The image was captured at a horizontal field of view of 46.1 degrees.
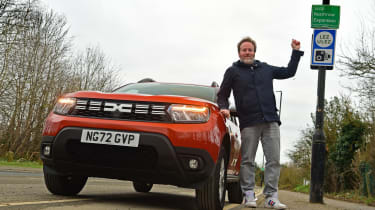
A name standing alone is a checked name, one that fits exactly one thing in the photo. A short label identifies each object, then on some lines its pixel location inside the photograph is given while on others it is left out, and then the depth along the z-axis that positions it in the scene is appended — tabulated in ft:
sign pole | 25.85
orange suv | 13.78
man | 17.11
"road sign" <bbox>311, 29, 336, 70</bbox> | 26.37
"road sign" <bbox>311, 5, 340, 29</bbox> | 26.61
